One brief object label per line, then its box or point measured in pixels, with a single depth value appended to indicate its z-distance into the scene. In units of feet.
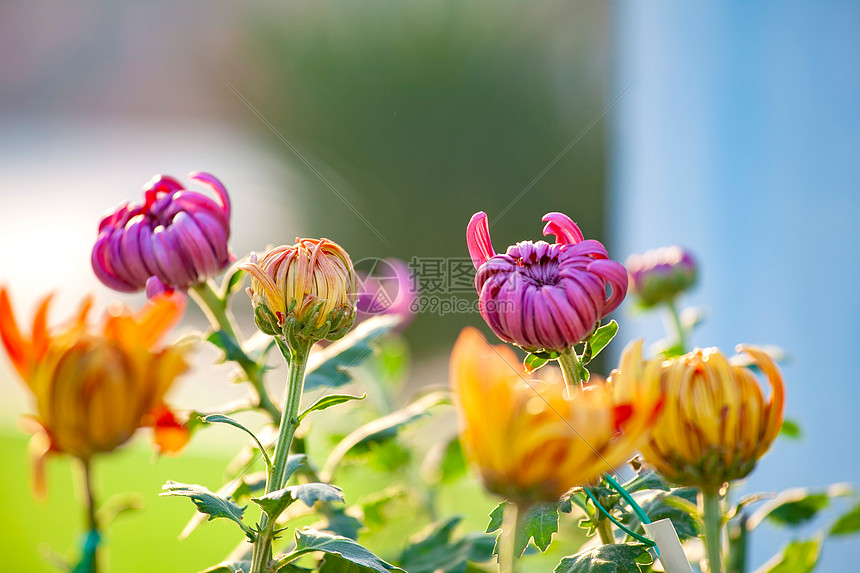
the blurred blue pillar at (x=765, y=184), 5.64
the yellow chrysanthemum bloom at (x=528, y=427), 2.75
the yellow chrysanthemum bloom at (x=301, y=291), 2.95
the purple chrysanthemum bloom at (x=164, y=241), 3.11
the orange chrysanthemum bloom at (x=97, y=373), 2.78
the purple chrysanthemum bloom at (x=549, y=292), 2.92
